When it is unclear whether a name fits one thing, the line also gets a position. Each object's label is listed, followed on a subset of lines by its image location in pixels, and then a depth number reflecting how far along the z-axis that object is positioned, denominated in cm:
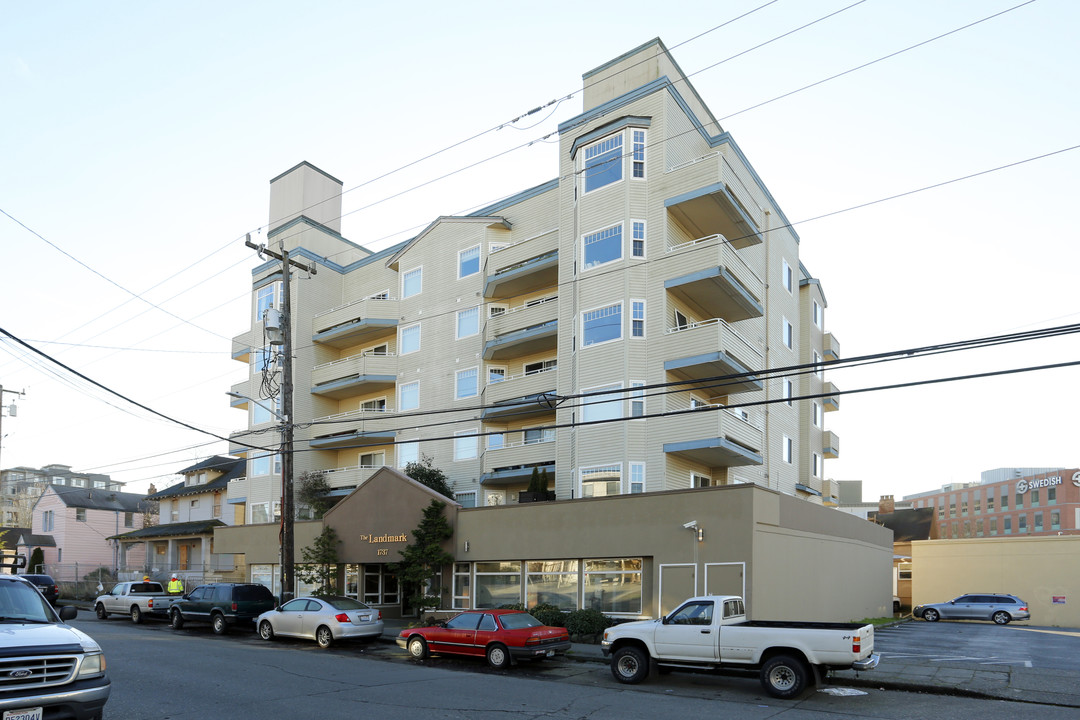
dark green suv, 2805
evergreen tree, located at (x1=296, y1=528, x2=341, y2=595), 3297
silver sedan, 2369
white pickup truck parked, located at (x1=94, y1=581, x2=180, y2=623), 3231
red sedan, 1920
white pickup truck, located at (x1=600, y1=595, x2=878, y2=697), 1501
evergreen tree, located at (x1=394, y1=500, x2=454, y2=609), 2848
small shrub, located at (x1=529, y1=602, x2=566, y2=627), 2458
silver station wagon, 3912
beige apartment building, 2922
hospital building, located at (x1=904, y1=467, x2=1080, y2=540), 9512
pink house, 6706
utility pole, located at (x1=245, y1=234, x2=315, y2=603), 2697
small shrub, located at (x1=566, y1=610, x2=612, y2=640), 2392
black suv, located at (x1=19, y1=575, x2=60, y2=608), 3700
